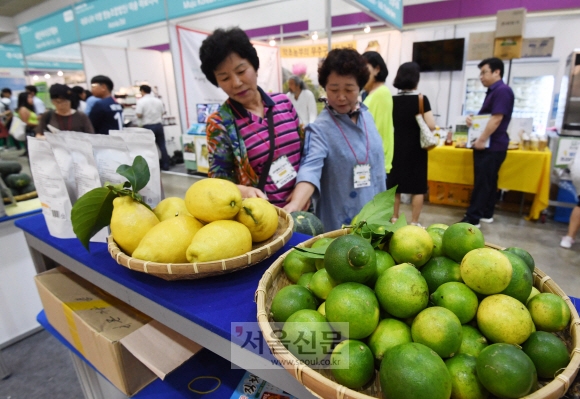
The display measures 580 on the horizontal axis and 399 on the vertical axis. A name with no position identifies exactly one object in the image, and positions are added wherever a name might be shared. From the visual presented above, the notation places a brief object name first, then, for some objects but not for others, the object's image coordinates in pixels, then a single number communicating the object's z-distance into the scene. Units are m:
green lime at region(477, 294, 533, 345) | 0.63
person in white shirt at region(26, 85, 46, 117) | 7.88
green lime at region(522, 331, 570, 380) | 0.59
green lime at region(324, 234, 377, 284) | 0.69
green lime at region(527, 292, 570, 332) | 0.67
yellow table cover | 4.04
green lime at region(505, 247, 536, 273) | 0.81
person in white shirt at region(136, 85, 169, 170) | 7.13
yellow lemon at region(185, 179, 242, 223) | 0.97
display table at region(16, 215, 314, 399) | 0.75
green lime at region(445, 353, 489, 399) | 0.58
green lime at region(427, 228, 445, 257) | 0.85
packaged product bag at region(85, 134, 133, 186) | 1.24
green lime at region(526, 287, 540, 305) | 0.74
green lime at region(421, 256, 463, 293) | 0.75
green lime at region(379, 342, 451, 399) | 0.53
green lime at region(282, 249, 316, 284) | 0.87
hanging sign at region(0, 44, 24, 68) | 7.54
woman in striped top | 1.64
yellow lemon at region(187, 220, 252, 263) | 0.89
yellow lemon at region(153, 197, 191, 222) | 1.11
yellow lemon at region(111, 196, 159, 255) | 1.00
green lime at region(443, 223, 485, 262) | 0.76
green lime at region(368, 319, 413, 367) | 0.64
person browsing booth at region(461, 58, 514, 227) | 3.64
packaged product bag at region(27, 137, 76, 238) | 1.34
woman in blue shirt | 1.75
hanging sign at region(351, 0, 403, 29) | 3.36
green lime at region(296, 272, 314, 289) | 0.82
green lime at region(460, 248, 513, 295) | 0.67
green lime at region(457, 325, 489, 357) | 0.64
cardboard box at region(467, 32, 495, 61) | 5.21
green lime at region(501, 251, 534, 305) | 0.70
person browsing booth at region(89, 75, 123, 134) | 4.89
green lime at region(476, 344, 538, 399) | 0.52
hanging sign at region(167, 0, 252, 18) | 3.65
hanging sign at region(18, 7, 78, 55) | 5.25
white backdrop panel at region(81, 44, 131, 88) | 6.91
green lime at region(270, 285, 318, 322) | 0.71
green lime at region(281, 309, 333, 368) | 0.64
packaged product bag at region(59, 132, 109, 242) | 1.23
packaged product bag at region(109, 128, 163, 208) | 1.24
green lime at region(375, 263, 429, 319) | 0.66
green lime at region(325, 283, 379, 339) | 0.64
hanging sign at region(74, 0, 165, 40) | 4.18
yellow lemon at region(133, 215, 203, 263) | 0.91
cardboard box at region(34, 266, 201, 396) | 1.03
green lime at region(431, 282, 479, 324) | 0.67
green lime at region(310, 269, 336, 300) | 0.76
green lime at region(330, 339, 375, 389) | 0.59
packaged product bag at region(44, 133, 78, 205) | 1.32
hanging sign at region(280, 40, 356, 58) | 6.77
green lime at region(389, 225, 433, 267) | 0.77
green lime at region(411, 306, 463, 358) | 0.61
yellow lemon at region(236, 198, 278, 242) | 1.02
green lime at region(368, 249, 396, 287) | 0.77
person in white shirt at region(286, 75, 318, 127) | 5.98
